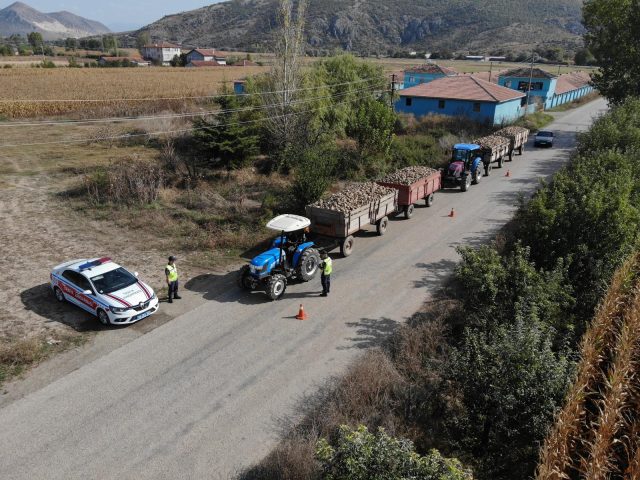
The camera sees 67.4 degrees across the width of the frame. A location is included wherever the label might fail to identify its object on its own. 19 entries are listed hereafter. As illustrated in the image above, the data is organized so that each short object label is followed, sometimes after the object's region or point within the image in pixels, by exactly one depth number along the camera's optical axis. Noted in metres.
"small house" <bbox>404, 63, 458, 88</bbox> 60.09
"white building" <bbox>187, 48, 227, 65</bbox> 112.12
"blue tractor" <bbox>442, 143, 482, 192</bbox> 26.28
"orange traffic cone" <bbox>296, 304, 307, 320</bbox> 13.76
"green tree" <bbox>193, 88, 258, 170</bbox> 26.53
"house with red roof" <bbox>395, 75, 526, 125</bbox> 41.93
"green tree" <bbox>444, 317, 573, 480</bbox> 8.07
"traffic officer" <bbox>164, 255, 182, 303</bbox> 14.20
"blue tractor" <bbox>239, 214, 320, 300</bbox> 14.70
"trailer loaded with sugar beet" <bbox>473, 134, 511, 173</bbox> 29.03
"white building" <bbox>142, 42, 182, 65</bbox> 133.38
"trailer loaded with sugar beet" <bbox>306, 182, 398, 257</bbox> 17.14
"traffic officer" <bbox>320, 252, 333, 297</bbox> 14.59
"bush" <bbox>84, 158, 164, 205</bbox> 22.62
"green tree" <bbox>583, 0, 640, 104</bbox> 38.72
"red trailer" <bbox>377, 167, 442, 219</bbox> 21.23
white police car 13.06
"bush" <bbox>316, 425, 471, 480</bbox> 6.28
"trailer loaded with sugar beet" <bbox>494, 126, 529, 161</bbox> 32.38
